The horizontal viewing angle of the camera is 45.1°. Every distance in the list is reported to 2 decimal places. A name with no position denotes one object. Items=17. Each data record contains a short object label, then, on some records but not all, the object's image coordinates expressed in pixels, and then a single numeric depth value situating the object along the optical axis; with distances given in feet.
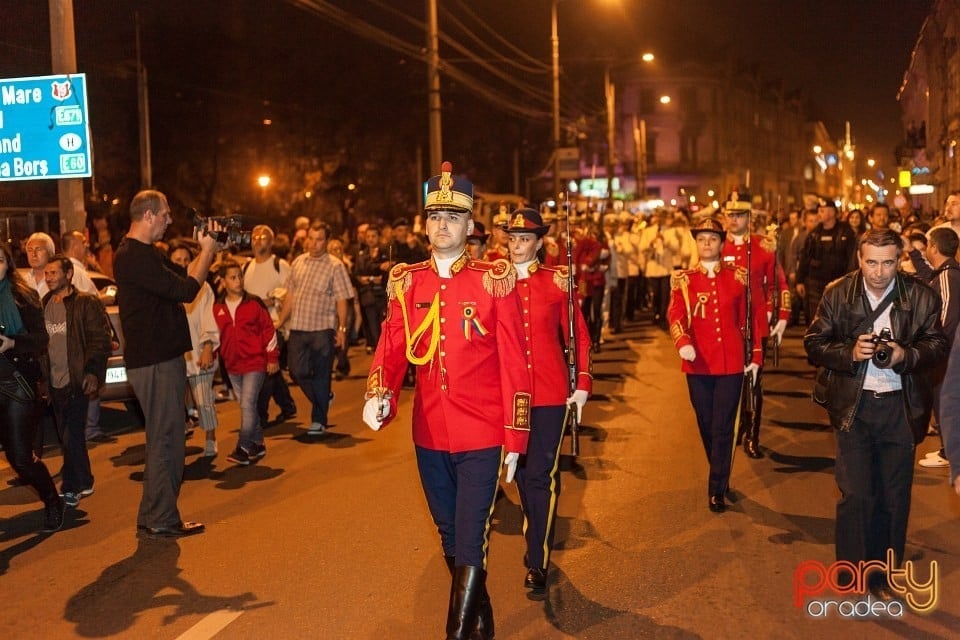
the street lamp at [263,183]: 120.16
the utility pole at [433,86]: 76.38
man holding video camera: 23.86
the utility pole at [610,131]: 151.49
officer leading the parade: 16.49
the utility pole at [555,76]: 118.42
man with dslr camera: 19.33
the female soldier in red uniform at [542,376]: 20.53
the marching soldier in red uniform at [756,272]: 31.96
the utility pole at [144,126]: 101.96
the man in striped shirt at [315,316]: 36.65
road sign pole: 45.78
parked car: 38.63
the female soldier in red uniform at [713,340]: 26.04
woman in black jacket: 24.50
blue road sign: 45.39
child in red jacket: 32.71
